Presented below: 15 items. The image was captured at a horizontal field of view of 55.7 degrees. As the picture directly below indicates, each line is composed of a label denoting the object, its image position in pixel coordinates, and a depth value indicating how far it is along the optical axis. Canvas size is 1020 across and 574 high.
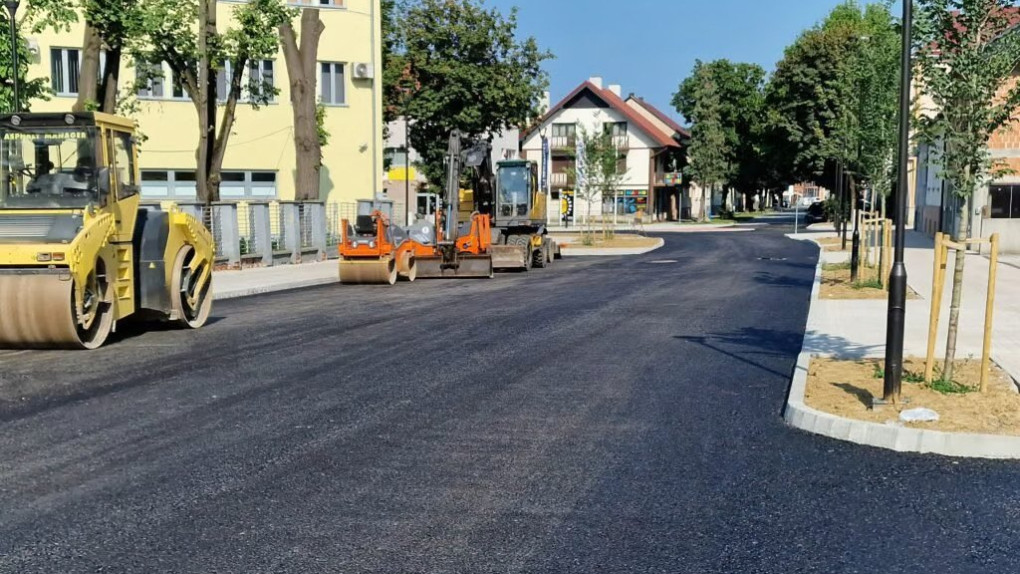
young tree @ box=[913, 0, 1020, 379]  9.26
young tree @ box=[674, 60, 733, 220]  79.94
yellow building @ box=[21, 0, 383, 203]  35.62
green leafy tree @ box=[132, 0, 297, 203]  24.44
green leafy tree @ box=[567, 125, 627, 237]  46.59
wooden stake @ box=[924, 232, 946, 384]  8.60
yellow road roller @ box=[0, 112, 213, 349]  11.42
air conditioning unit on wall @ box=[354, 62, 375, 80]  38.25
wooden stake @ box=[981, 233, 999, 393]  8.38
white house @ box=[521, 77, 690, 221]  77.06
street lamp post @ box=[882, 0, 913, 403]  7.93
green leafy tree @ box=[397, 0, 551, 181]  51.12
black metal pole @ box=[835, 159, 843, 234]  30.00
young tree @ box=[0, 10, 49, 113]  19.47
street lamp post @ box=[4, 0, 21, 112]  17.89
